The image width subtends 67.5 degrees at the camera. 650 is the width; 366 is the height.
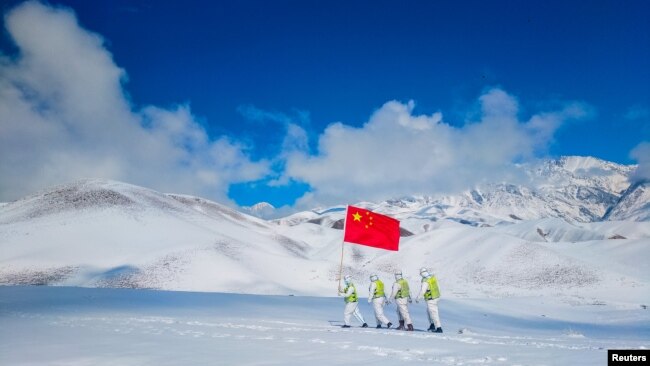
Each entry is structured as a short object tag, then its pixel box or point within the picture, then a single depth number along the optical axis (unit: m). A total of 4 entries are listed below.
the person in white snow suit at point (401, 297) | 18.56
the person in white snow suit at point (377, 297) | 19.25
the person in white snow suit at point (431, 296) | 18.00
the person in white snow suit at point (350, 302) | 19.10
